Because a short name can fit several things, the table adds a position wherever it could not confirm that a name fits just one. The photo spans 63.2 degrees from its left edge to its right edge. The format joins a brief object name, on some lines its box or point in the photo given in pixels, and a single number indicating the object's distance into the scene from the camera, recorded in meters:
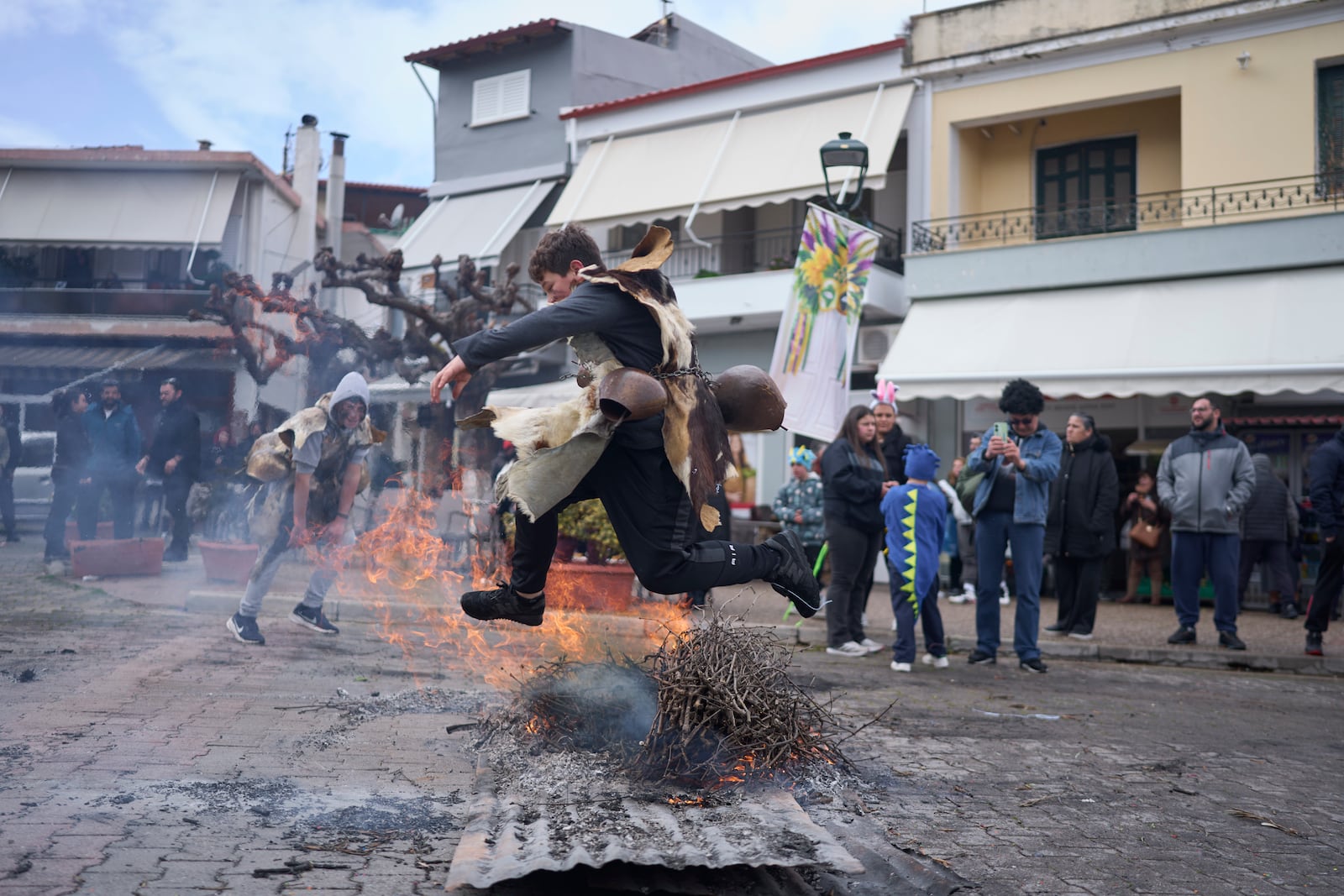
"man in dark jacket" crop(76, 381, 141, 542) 11.10
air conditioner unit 17.92
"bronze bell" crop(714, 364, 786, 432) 4.50
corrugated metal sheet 3.01
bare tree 11.91
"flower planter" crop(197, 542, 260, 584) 10.34
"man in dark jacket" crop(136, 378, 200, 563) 11.30
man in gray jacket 9.51
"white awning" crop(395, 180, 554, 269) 21.17
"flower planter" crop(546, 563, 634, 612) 9.01
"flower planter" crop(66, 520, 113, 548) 11.58
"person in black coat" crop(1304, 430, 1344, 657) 9.00
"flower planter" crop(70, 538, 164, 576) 10.80
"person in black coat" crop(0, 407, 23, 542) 11.32
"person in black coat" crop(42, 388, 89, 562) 10.95
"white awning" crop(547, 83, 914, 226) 17.55
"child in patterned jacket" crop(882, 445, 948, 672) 7.92
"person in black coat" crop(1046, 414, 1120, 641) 9.73
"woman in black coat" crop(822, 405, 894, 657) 8.40
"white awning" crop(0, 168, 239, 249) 12.09
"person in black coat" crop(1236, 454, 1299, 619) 12.02
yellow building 13.87
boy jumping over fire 3.96
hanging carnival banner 11.00
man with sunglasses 8.10
